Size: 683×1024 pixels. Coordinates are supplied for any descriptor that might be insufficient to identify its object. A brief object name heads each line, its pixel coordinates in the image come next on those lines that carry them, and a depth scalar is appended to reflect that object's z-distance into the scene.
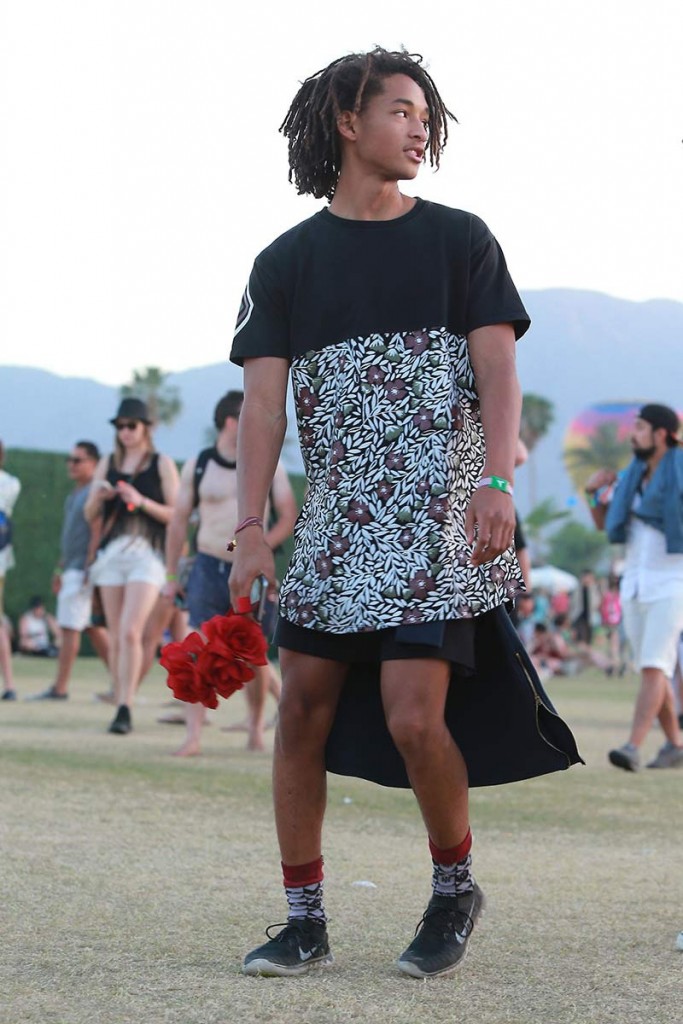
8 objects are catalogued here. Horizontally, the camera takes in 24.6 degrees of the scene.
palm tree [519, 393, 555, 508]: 131.00
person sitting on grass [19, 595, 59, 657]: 24.22
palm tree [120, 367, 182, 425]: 120.69
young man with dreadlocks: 3.63
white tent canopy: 56.91
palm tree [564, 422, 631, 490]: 138.88
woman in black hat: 10.47
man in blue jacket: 9.09
